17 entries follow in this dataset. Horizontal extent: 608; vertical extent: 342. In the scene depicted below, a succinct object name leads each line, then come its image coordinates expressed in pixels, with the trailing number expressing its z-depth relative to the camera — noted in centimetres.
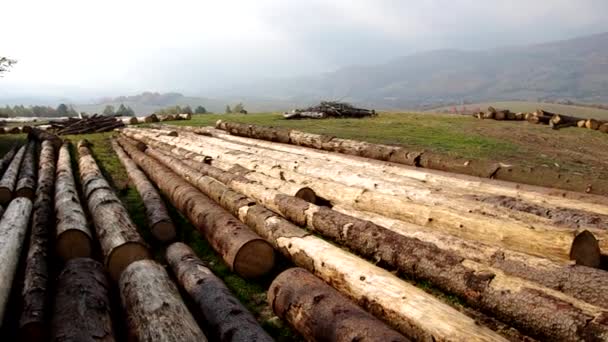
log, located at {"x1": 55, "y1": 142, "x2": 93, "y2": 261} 632
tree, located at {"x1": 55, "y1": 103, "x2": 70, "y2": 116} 7213
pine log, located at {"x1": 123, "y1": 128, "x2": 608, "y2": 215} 744
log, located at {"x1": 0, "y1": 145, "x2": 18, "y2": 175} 1293
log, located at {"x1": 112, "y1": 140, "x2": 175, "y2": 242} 762
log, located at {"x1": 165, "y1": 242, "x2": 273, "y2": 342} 434
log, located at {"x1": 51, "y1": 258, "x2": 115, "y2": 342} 405
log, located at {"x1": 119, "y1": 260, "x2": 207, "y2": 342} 403
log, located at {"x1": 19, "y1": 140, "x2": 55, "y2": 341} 434
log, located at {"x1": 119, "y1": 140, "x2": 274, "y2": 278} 623
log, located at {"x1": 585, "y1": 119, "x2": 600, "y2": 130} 2109
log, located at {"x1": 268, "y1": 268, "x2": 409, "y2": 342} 398
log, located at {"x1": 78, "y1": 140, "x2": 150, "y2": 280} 592
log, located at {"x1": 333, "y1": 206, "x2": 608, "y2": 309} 445
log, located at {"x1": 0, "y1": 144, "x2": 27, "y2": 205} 945
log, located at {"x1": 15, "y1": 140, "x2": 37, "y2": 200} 974
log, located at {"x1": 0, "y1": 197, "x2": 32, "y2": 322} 502
